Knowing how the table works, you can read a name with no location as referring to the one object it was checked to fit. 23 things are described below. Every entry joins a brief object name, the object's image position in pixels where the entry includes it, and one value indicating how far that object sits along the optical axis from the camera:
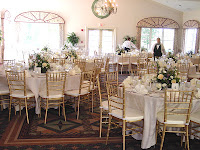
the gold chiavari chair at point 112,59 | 10.42
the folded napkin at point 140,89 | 3.52
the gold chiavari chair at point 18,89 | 4.38
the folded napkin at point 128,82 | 3.99
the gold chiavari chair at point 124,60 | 10.39
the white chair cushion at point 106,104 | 3.77
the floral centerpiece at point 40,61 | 5.09
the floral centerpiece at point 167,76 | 3.77
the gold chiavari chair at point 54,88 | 4.39
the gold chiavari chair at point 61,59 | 7.23
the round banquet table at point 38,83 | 4.57
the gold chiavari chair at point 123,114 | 3.32
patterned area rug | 3.52
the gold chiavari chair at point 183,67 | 7.08
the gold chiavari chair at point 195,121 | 3.38
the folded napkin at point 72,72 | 5.10
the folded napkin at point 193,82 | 4.09
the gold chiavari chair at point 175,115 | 3.20
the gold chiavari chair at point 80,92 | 4.72
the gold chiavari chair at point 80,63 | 7.16
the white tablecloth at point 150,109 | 3.38
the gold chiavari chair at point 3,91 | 4.69
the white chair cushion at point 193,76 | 7.15
